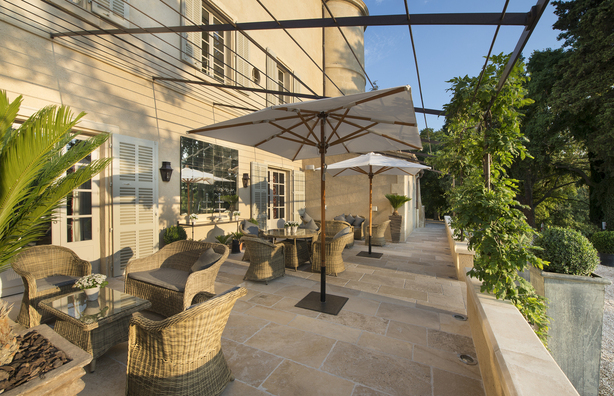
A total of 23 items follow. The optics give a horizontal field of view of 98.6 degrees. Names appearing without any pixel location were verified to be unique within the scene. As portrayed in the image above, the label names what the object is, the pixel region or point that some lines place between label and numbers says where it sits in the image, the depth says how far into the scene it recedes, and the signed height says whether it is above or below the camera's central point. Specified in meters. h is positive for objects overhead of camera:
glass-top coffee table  2.02 -0.90
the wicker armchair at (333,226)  6.59 -0.67
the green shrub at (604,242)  7.06 -1.23
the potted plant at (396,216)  7.71 -0.51
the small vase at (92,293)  2.31 -0.79
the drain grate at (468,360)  2.15 -1.34
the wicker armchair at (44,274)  2.53 -0.77
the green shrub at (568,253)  2.62 -0.57
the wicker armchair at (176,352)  1.55 -0.93
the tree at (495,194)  2.21 +0.04
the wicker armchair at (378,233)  7.04 -0.91
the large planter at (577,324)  2.48 -1.23
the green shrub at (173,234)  4.91 -0.61
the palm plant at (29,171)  1.32 +0.18
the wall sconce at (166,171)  5.00 +0.59
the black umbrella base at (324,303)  3.08 -1.27
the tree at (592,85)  8.16 +3.77
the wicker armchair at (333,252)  4.34 -0.87
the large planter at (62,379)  1.19 -0.82
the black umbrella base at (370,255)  5.94 -1.26
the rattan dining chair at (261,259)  3.99 -0.90
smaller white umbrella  5.71 +0.78
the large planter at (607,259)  7.09 -1.69
